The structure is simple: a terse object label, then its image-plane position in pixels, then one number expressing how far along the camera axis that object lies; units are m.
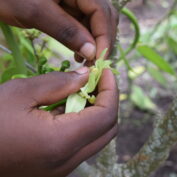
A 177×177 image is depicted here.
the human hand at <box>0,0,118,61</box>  0.39
